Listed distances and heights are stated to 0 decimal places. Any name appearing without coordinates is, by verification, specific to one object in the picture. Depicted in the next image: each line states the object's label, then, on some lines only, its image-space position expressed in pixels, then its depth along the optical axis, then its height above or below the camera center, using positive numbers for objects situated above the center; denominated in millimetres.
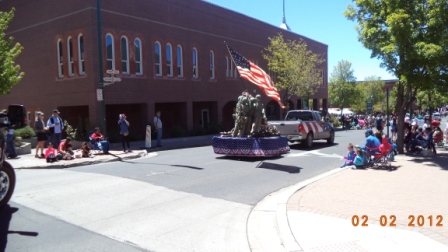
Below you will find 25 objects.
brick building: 19812 +3360
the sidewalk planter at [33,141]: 18497 -1221
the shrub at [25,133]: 17831 -788
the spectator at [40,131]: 13875 -564
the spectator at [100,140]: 14815 -1025
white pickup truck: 17062 -786
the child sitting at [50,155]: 12633 -1321
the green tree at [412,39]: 12078 +2370
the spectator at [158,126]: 18031 -599
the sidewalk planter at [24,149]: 15844 -1374
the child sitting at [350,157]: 11478 -1480
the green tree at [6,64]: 15312 +2184
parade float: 12875 -898
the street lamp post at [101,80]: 14698 +1417
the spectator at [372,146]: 10945 -1095
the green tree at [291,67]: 30953 +3728
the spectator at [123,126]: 15570 -480
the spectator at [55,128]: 14305 -460
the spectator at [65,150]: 13172 -1245
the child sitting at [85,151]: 13969 -1333
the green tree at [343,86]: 53000 +3342
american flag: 12633 +1289
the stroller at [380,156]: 10742 -1373
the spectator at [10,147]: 14049 -1160
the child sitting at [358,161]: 10828 -1504
